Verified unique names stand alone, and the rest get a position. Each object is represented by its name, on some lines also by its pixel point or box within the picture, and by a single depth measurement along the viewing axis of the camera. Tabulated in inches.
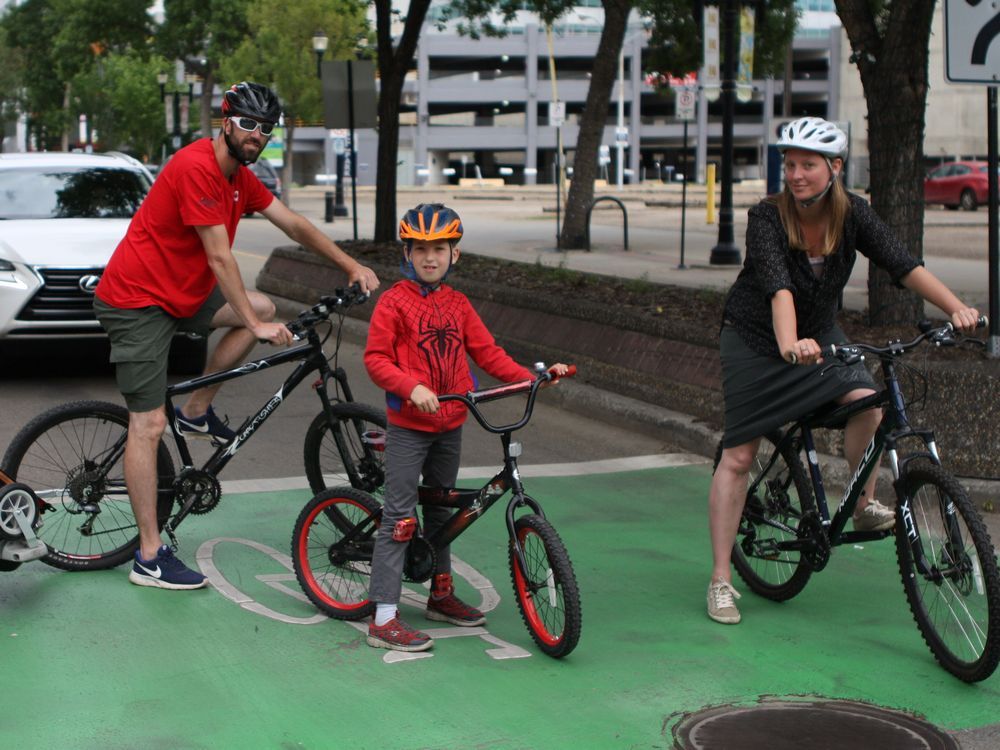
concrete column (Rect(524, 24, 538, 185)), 3720.5
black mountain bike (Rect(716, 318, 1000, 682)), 194.4
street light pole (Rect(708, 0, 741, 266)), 784.3
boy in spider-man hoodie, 205.0
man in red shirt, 229.5
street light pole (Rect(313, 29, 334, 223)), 1392.6
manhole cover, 178.2
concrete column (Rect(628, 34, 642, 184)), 3649.1
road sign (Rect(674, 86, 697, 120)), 907.4
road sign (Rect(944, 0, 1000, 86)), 321.4
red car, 1590.8
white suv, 422.3
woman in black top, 210.8
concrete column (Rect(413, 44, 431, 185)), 3821.4
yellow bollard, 1231.5
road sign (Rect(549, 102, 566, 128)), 1267.0
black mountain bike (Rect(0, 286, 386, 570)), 241.3
